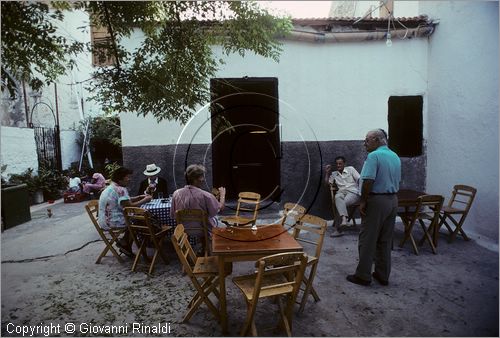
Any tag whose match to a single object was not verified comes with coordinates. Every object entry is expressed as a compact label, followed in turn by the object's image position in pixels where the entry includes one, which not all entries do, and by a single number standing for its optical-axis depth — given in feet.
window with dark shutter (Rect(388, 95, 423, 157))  22.62
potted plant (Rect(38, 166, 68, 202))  31.53
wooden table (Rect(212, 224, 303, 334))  9.60
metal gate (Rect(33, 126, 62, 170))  33.22
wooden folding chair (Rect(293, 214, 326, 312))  10.74
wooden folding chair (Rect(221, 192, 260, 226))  16.25
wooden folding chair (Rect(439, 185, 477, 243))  17.10
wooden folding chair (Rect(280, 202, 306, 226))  12.82
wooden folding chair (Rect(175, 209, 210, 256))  12.77
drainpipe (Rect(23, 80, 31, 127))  30.87
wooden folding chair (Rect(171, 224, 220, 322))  9.78
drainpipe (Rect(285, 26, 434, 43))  21.29
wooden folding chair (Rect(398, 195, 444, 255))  15.58
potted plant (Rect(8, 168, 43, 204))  29.50
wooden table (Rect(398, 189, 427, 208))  16.07
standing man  12.09
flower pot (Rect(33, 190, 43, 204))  30.62
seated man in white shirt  19.51
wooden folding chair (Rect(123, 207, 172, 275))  13.88
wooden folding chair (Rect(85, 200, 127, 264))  15.44
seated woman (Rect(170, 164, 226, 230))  13.39
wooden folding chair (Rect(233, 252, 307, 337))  8.10
